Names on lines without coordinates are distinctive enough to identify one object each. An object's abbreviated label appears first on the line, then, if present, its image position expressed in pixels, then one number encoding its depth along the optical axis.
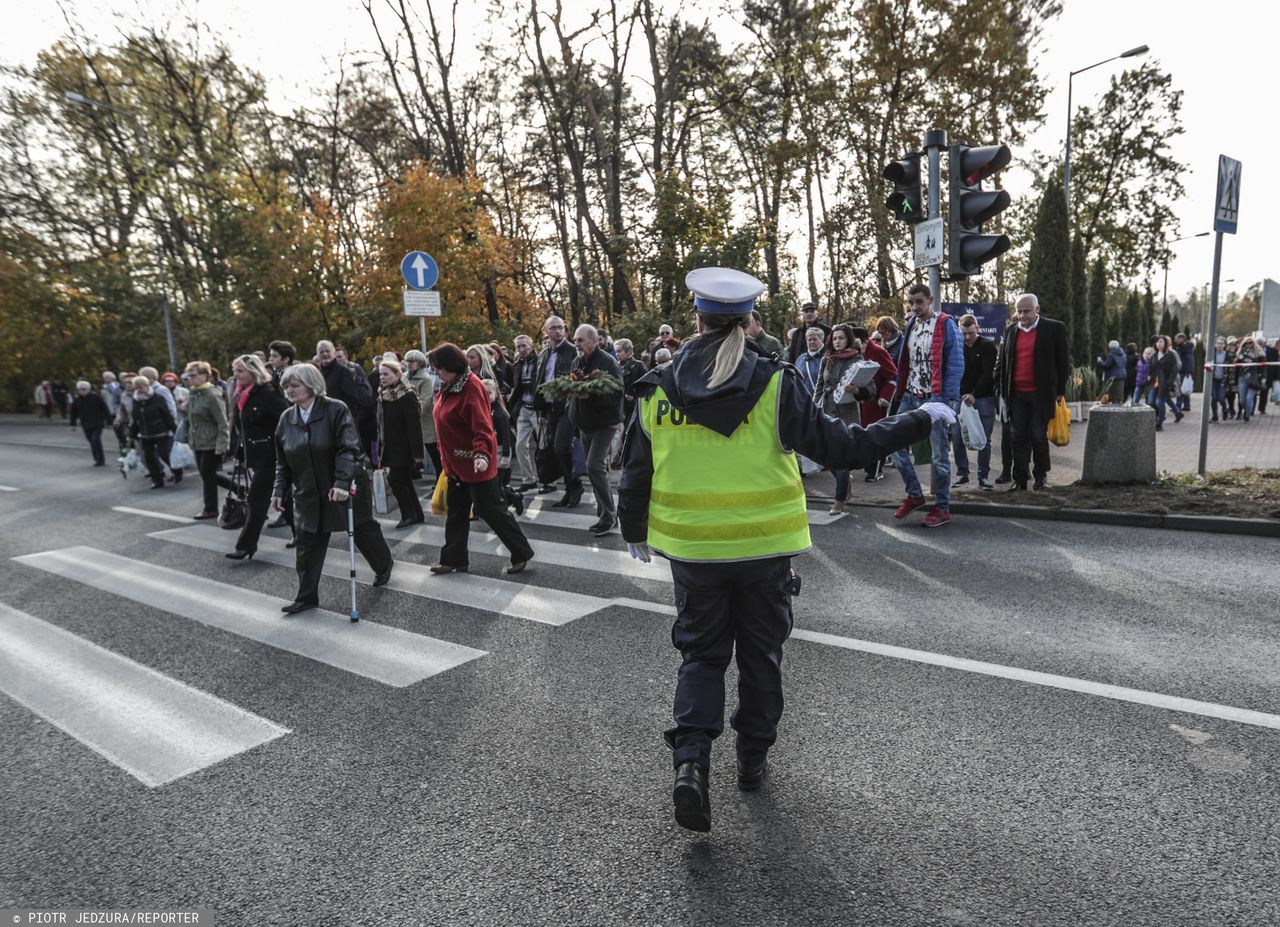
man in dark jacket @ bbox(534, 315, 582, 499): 9.59
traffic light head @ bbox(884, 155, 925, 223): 8.34
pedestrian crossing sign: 8.92
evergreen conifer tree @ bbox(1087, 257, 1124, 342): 27.25
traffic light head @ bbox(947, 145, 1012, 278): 7.74
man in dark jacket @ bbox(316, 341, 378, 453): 9.26
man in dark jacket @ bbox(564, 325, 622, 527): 8.17
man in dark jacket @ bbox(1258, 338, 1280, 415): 19.06
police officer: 2.86
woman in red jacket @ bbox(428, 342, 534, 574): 6.65
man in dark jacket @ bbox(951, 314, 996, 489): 9.74
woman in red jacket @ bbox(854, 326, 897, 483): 7.85
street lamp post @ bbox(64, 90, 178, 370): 25.45
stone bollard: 8.58
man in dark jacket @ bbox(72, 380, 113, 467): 17.80
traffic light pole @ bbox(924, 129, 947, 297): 8.08
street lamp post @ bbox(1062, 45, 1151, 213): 21.86
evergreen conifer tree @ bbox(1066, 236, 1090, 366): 21.12
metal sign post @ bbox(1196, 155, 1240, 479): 8.93
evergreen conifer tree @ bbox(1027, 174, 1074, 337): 20.73
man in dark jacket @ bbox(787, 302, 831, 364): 12.20
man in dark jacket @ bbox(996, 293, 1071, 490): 8.75
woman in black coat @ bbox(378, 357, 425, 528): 8.49
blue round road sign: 12.33
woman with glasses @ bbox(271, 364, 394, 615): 6.06
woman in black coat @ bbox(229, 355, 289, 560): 7.85
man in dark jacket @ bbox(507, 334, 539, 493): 10.80
